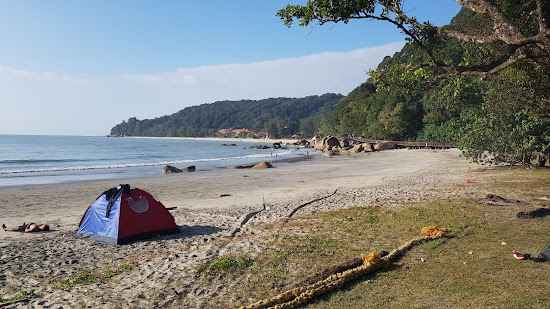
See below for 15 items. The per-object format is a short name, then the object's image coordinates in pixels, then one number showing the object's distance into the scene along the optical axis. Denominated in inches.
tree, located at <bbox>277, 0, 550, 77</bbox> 260.1
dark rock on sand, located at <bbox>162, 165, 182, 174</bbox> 1282.0
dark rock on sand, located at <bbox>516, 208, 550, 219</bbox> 382.9
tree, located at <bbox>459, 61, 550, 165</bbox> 509.2
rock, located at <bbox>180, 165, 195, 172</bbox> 1337.4
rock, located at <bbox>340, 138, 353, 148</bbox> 2786.9
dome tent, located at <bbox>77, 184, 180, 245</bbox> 377.4
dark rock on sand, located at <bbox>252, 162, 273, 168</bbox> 1368.6
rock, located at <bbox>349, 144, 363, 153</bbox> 2385.6
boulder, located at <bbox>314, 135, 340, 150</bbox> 2844.5
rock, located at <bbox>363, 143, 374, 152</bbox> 2375.7
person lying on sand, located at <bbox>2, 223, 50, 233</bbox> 423.5
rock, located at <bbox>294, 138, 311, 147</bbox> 4381.4
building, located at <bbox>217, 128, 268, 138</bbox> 7645.2
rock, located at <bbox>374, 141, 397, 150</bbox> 2426.8
